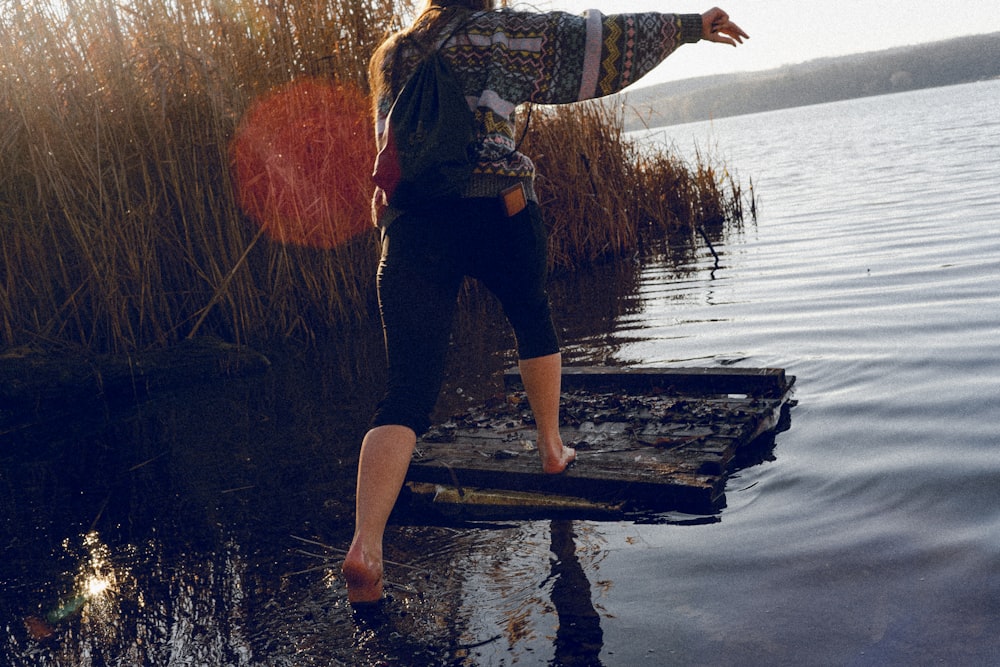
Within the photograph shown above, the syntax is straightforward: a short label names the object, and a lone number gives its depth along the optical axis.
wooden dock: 2.96
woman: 2.41
